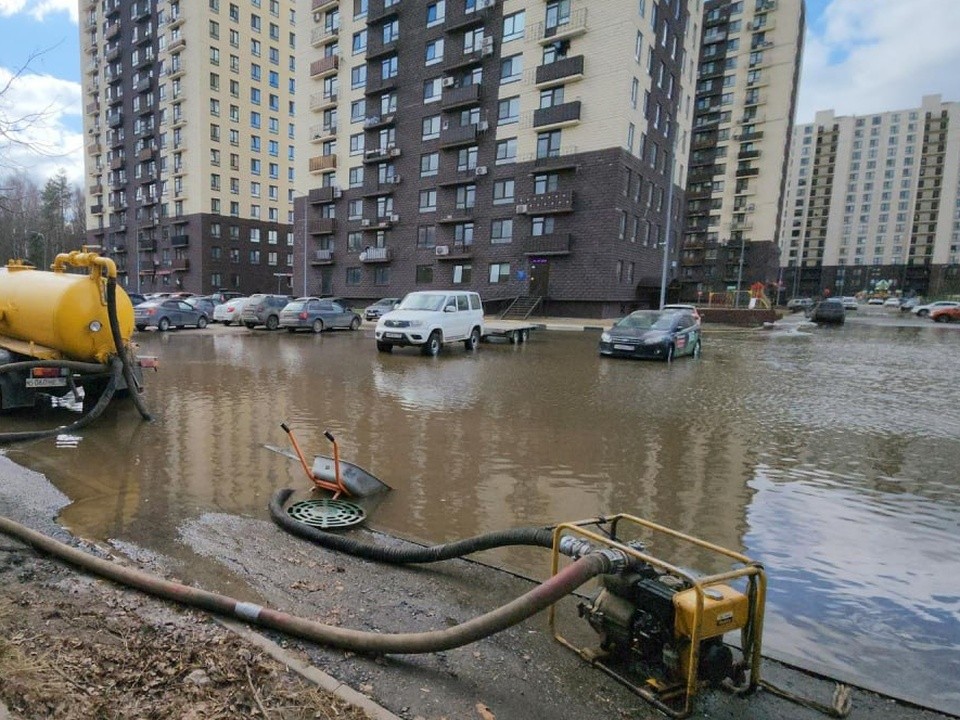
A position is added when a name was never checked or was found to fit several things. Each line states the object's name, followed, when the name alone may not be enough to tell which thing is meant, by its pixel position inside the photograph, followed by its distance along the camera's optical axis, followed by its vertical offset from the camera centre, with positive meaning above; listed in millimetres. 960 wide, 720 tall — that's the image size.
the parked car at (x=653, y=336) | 15945 -912
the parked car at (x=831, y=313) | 38750 +35
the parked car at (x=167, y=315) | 22875 -1344
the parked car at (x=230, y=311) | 26062 -1195
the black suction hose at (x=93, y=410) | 6680 -1550
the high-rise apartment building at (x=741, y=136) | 66125 +21406
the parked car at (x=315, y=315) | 23922 -1108
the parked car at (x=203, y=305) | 25986 -972
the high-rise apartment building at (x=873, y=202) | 118125 +25605
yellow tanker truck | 7359 -746
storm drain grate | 4520 -1892
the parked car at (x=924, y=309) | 50053 +828
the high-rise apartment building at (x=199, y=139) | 58562 +16496
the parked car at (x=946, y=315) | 44562 +299
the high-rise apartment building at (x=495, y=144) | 35500 +11138
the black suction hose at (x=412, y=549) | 3293 -1760
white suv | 16391 -807
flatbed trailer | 21109 -1249
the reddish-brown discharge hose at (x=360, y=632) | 2414 -1718
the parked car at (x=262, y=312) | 24938 -1100
